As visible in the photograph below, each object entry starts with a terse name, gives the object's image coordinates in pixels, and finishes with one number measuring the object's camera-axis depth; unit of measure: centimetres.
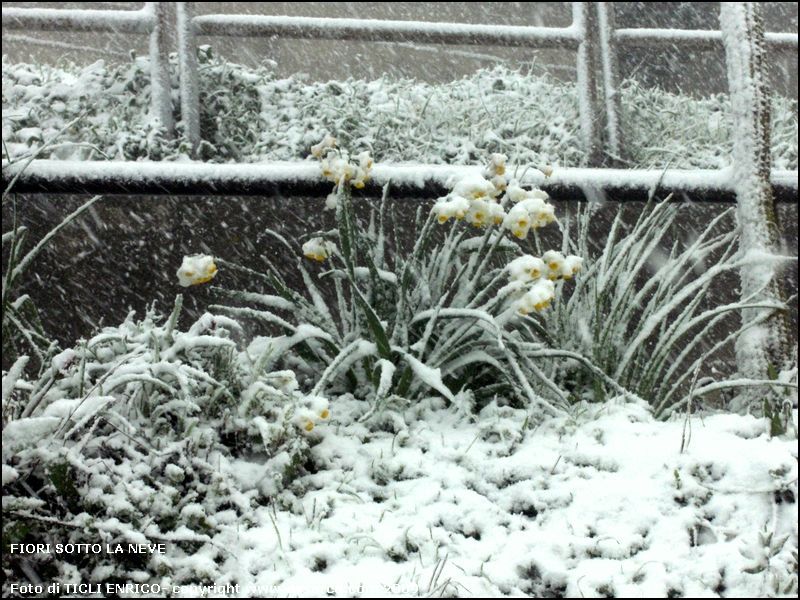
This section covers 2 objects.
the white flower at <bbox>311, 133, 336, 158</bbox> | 293
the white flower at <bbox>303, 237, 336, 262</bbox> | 280
